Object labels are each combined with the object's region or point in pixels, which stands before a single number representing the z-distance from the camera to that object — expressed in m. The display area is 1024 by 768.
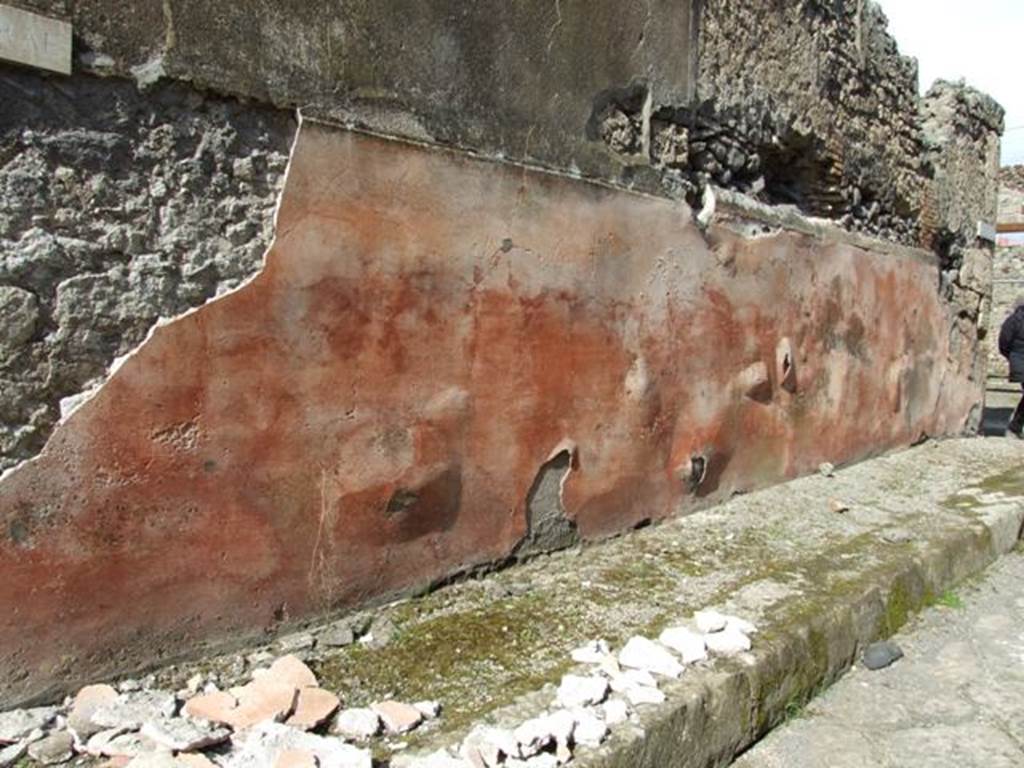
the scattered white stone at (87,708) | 1.60
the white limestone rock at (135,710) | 1.62
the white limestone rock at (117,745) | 1.54
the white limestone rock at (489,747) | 1.57
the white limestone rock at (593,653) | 2.00
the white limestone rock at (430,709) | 1.73
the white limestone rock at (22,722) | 1.56
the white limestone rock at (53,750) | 1.53
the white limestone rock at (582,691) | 1.79
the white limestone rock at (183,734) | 1.55
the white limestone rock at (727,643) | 2.10
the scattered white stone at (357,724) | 1.65
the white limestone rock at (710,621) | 2.20
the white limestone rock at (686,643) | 2.05
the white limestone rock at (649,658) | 1.97
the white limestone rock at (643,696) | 1.82
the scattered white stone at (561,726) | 1.64
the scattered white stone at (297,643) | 2.01
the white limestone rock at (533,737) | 1.60
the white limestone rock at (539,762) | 1.56
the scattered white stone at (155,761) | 1.47
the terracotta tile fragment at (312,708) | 1.66
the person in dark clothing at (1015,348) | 6.64
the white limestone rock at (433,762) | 1.53
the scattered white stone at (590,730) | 1.66
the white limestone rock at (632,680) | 1.88
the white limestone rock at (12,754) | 1.50
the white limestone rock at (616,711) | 1.74
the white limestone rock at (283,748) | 1.51
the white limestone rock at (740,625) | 2.21
